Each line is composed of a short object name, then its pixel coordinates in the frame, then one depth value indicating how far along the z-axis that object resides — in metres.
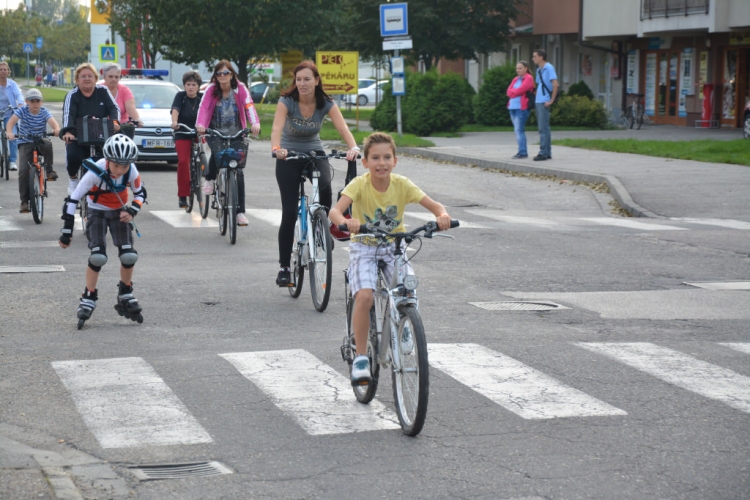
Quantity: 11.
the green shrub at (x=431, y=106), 32.97
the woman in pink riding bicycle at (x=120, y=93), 15.09
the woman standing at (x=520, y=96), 23.34
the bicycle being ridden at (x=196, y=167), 15.00
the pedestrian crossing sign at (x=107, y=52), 49.38
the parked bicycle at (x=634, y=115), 36.25
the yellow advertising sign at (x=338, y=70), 31.97
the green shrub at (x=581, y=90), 39.88
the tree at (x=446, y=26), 44.66
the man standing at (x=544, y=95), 22.75
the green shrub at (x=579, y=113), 37.03
